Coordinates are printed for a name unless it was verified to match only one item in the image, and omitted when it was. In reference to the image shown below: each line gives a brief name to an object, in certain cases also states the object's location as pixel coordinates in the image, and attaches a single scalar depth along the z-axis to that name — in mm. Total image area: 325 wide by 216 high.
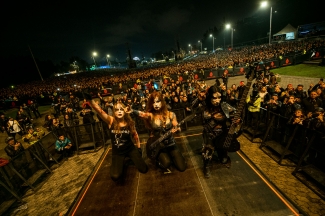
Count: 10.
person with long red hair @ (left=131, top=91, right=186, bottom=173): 4205
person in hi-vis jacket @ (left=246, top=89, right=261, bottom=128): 6930
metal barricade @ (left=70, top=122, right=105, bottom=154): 7707
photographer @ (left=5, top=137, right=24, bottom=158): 6473
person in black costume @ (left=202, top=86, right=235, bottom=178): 3902
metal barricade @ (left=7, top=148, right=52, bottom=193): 5527
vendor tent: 36475
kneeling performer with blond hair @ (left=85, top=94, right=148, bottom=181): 4144
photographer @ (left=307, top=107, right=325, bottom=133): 4348
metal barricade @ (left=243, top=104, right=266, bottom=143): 6891
